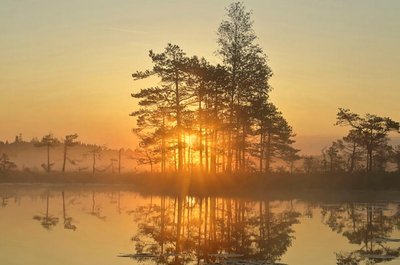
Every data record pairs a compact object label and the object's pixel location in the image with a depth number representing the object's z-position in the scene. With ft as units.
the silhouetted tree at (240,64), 165.17
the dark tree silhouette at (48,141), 319.68
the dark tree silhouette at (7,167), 277.19
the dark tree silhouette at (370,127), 190.08
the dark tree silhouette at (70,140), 324.60
